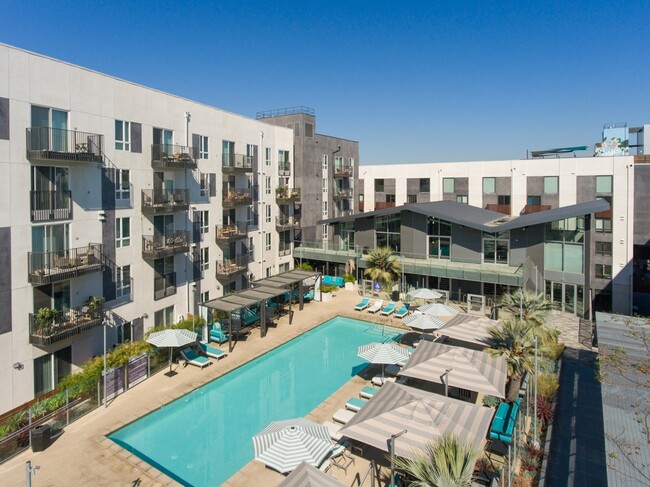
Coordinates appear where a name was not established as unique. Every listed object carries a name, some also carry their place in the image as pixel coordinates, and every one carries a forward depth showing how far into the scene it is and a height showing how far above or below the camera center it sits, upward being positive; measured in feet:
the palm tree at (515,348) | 54.29 -16.06
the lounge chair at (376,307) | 98.63 -19.14
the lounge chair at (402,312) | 95.51 -19.73
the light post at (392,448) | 35.65 -18.67
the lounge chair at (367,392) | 59.98 -23.70
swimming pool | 48.34 -25.56
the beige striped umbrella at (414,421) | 39.45 -19.05
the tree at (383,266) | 105.91 -10.65
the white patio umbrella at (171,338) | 66.78 -18.33
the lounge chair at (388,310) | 97.25 -19.55
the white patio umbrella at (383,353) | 62.51 -19.43
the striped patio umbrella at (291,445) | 39.17 -21.16
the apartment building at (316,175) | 128.57 +15.49
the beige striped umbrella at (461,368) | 50.31 -18.05
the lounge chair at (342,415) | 52.90 -23.87
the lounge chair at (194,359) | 69.82 -22.35
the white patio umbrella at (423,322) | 77.61 -18.05
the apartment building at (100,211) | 56.44 +1.84
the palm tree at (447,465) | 32.01 -18.46
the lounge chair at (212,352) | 73.50 -22.11
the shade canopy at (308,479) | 33.14 -19.97
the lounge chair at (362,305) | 101.19 -19.24
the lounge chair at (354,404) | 55.47 -23.47
